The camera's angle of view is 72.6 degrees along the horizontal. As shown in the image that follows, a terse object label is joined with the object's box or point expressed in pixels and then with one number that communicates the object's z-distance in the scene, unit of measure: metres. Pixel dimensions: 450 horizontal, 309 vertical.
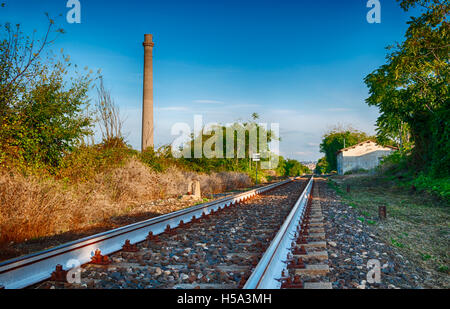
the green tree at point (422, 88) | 12.64
